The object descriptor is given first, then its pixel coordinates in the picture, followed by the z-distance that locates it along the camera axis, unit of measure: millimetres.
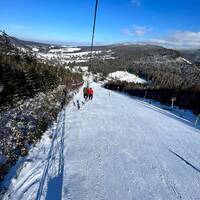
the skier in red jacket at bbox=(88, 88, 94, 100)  18153
